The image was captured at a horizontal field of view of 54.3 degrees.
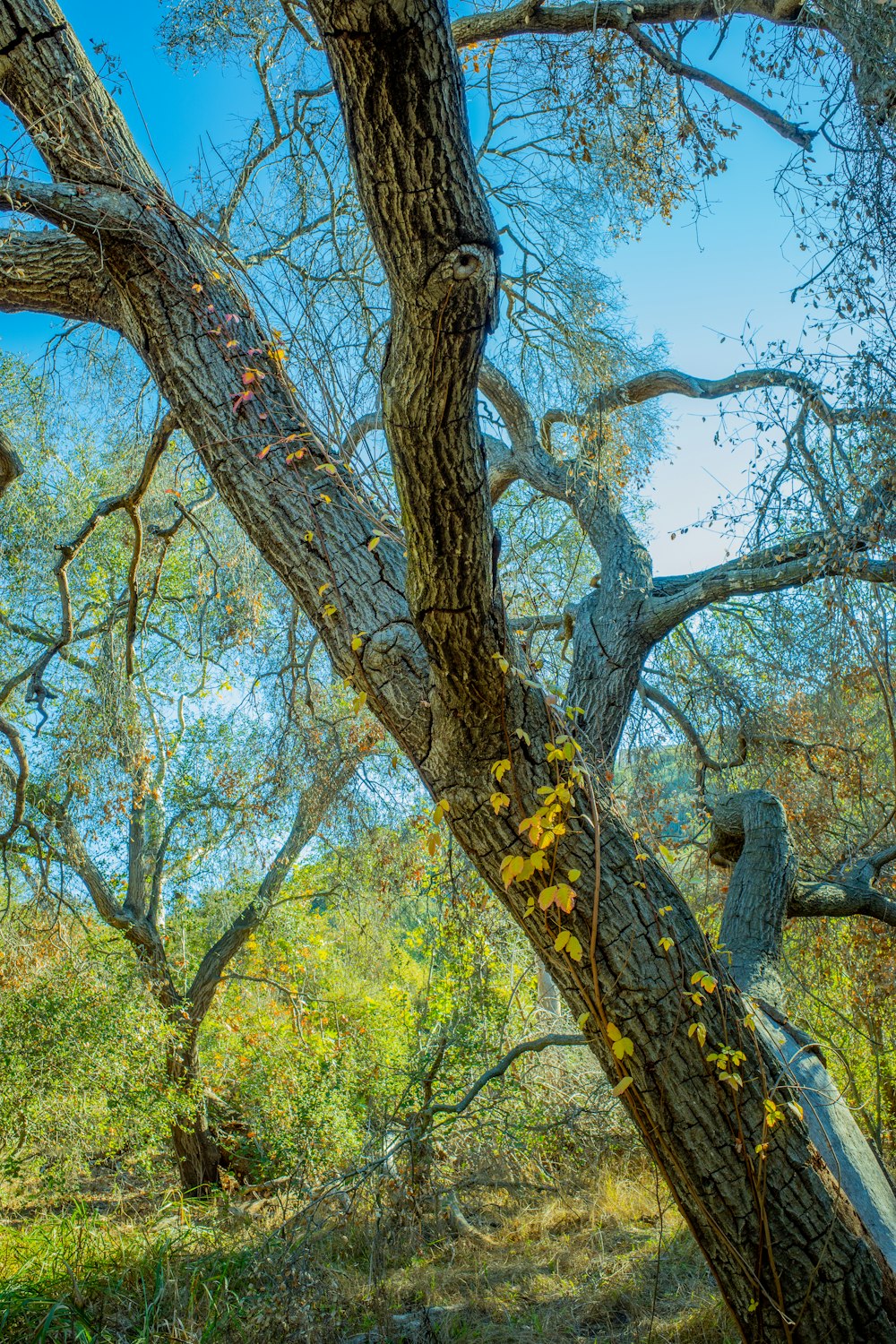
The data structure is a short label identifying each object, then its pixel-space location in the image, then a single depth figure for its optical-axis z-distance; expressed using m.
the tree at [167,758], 6.52
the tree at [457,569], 1.74
